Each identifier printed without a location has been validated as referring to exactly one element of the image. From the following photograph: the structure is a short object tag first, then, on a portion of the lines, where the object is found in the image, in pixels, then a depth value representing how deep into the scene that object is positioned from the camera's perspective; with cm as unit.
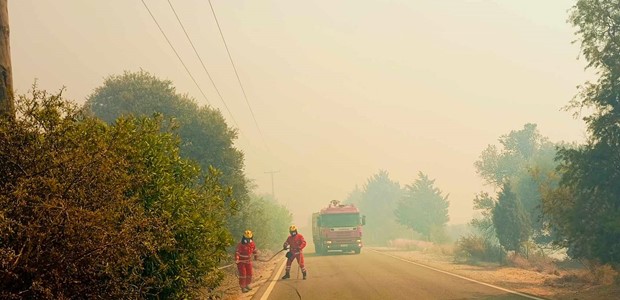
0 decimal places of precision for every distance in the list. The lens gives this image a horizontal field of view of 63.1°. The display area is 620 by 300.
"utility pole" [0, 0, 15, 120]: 635
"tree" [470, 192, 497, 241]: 5556
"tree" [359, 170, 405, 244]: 9481
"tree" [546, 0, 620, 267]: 1597
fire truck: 3553
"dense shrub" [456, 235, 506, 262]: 2938
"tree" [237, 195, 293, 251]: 2950
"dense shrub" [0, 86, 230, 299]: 475
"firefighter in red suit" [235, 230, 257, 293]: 1491
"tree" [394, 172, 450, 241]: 7162
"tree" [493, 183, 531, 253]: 3159
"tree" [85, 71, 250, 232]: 2519
